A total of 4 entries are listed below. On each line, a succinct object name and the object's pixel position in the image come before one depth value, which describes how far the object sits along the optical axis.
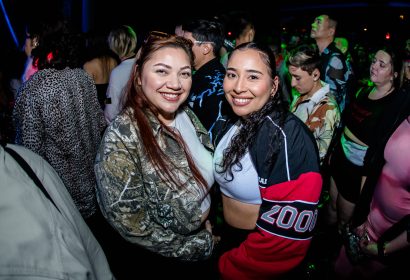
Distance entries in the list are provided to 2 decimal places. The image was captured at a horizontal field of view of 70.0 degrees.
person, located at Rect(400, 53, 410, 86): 2.97
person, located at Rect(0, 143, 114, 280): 0.68
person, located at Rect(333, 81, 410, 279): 1.48
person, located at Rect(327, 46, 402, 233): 2.79
